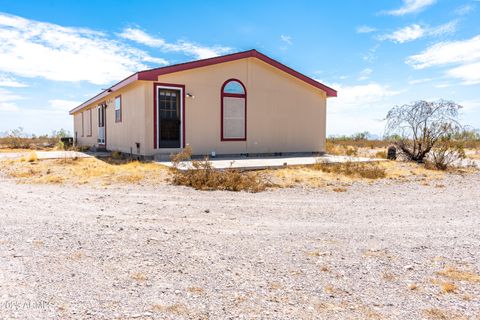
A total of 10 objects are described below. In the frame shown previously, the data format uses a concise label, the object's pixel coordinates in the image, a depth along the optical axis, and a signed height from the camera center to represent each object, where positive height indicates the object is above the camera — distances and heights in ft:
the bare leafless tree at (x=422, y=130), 41.04 +1.22
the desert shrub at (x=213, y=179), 24.90 -2.97
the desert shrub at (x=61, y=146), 64.80 -1.59
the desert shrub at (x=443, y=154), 38.63 -1.56
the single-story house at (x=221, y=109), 38.01 +3.64
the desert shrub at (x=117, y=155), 42.56 -2.14
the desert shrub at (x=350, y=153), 48.55 -1.91
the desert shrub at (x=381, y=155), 46.09 -2.04
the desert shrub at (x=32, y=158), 39.31 -2.33
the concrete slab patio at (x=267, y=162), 31.53 -2.29
